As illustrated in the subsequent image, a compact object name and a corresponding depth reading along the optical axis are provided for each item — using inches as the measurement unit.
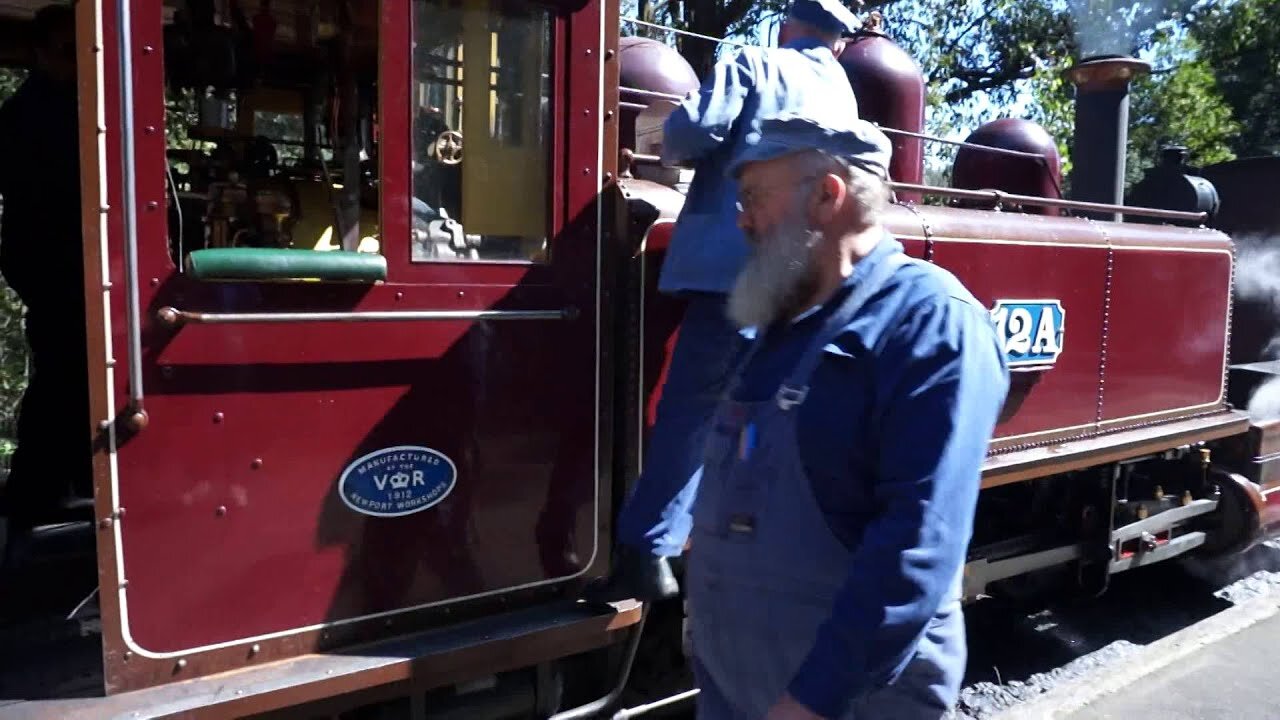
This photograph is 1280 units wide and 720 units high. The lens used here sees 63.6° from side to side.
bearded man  59.0
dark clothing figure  118.5
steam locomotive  84.1
